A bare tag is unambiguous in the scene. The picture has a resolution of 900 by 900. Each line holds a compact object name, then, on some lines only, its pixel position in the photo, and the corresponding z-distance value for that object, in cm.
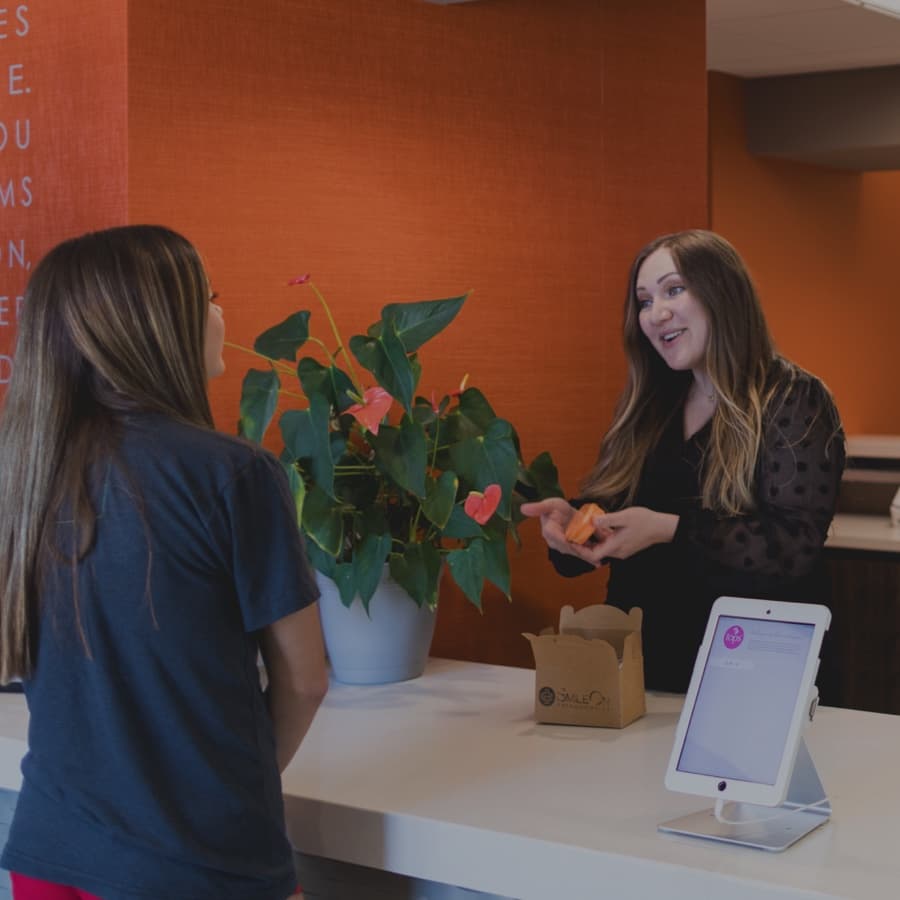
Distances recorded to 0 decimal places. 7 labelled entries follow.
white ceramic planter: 252
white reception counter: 152
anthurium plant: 241
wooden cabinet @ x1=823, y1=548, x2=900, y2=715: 432
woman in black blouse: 232
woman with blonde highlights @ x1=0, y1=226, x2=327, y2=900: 145
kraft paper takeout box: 214
